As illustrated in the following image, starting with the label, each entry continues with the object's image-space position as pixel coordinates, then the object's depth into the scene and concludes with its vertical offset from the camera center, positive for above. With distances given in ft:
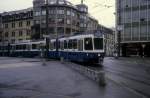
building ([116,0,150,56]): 94.05 +16.07
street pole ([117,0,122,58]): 98.30 +26.35
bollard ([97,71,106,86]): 21.28 -4.96
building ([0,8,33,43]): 134.75 +25.73
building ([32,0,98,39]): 117.45 +28.03
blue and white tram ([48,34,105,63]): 41.81 -0.06
